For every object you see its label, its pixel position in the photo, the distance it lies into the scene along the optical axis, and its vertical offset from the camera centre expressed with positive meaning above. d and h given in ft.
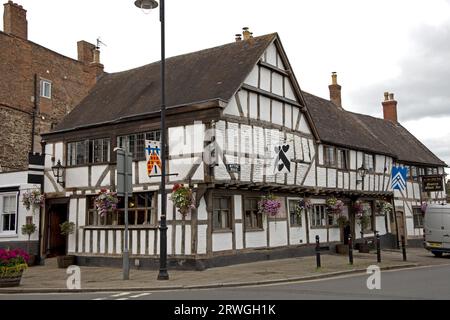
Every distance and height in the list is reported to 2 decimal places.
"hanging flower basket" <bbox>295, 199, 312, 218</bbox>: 72.23 +1.91
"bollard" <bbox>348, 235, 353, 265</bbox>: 58.40 -4.10
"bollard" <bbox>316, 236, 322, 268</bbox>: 54.55 -4.14
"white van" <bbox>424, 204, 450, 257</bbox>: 78.33 -1.82
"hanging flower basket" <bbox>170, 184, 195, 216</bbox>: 55.11 +2.40
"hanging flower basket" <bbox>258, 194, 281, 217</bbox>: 63.82 +1.85
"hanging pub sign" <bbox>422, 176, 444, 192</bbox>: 102.22 +6.96
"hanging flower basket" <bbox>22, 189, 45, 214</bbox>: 69.77 +3.33
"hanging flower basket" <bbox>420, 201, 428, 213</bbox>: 104.59 +2.47
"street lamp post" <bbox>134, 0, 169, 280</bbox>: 47.32 +2.09
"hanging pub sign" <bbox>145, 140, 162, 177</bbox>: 53.52 +6.85
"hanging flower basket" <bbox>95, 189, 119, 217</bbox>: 62.13 +2.35
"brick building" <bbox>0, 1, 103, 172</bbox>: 89.81 +25.82
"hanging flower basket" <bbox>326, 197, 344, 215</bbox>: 77.82 +2.12
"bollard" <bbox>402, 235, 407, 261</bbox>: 65.45 -4.24
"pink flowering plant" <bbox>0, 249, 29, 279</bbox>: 44.78 -3.59
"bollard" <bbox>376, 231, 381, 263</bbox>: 61.34 -4.29
